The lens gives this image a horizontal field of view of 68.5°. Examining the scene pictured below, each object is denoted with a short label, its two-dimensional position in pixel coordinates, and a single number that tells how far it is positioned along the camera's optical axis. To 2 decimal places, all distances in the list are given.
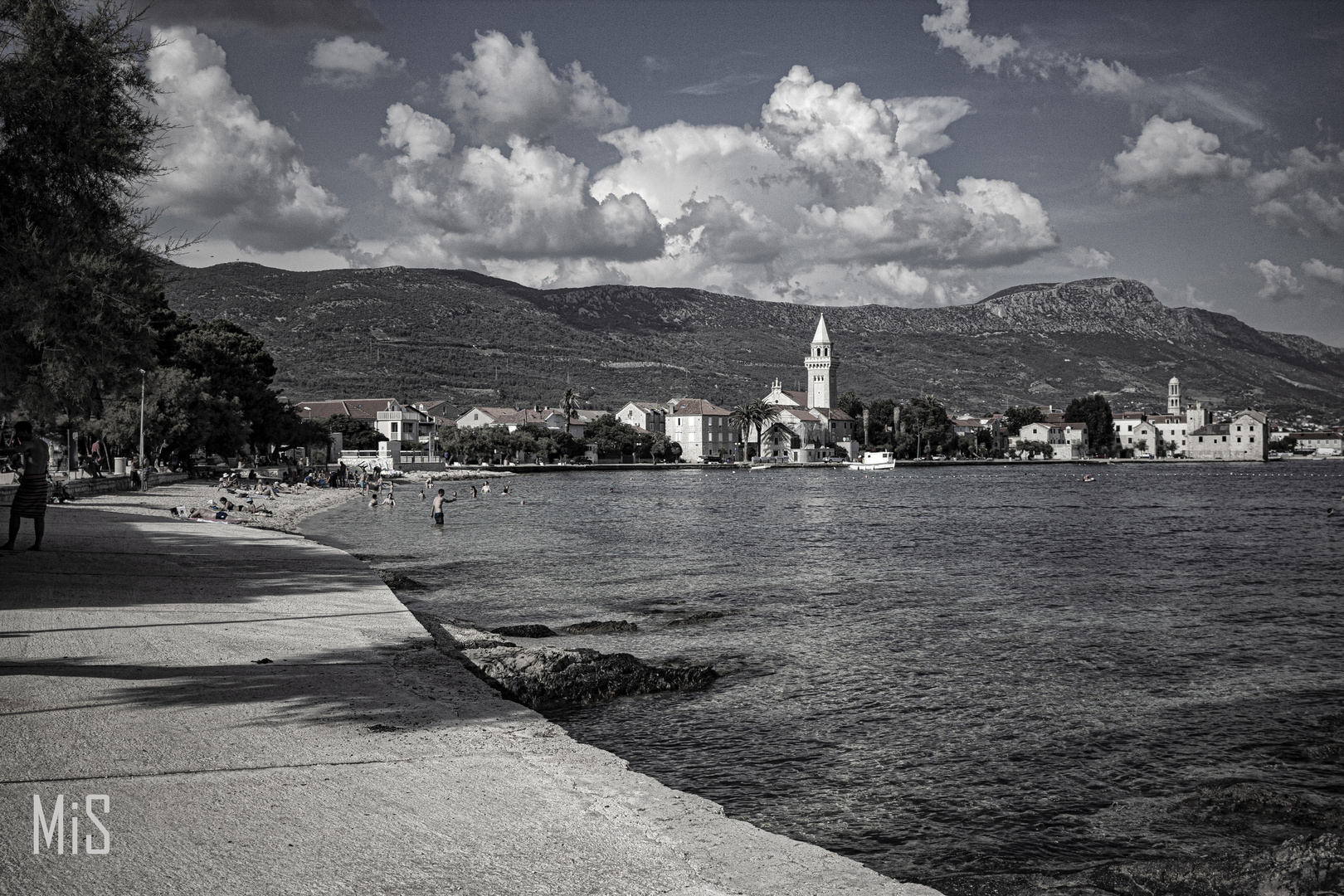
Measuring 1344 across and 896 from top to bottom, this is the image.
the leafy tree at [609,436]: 154.50
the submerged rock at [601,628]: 18.39
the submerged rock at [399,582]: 22.72
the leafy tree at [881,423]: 191.62
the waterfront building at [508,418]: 162.00
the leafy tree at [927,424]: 184.68
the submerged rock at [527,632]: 17.14
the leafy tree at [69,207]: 13.75
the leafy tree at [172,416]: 57.94
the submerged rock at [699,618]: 19.67
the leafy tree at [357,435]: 128.12
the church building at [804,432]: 174.25
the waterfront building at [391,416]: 130.12
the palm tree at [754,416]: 168.50
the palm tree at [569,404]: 158.25
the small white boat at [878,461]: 153.75
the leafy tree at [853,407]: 196.62
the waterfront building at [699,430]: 172.88
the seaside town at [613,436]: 115.56
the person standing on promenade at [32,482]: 15.20
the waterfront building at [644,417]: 178.38
